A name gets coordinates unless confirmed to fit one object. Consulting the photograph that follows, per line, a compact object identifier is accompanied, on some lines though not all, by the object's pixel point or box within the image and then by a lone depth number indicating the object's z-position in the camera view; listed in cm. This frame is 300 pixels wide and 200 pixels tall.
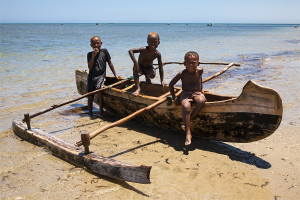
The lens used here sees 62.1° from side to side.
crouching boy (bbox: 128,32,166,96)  529
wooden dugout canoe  351
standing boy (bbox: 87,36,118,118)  595
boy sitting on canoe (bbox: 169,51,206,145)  400
